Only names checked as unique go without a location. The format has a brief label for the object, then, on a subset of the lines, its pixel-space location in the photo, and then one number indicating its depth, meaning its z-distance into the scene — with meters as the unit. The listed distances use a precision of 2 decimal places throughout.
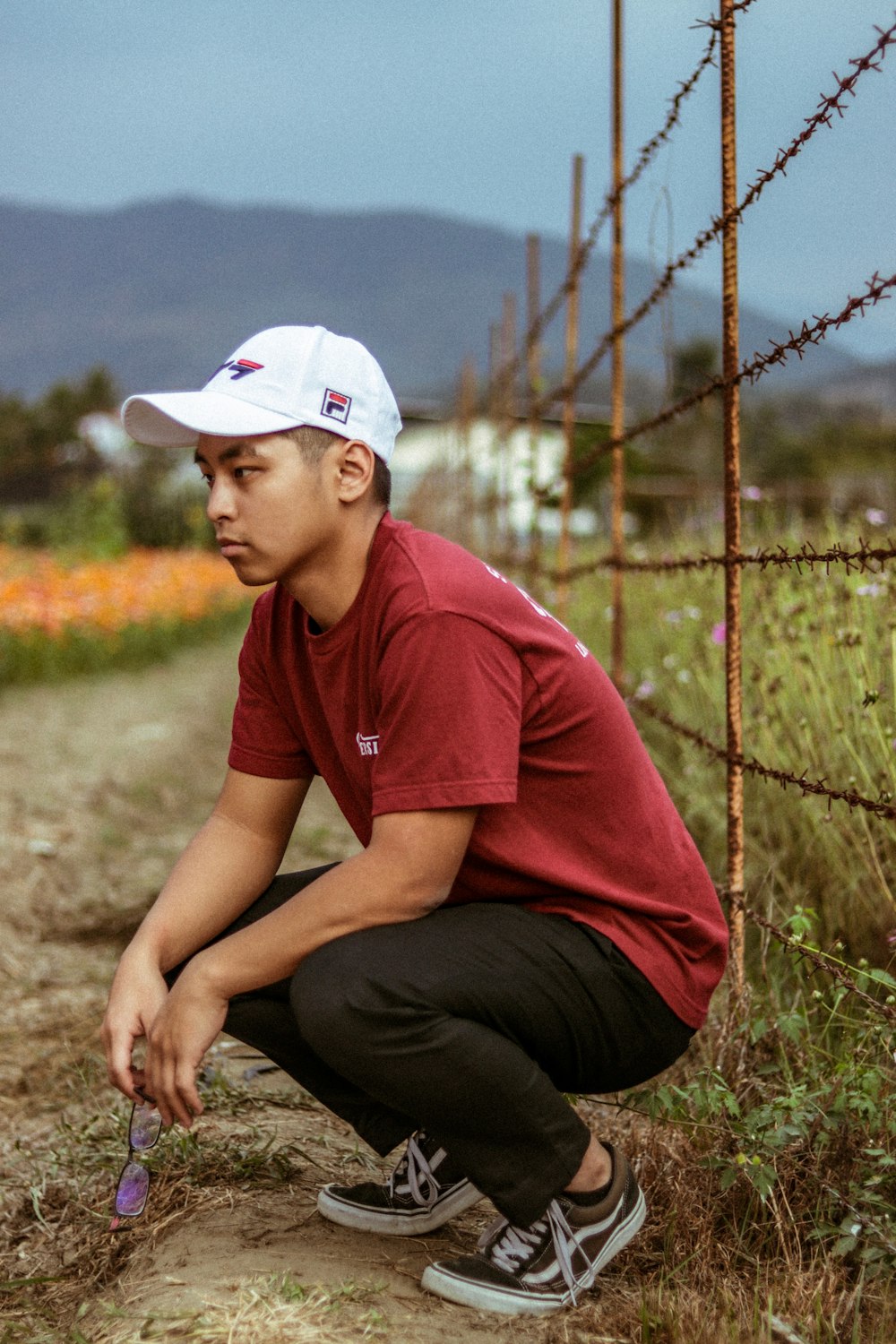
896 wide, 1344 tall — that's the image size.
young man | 1.68
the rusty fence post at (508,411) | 8.71
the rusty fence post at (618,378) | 3.70
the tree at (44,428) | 29.92
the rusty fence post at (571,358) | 4.92
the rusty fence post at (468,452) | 11.06
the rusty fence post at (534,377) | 6.34
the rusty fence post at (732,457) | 2.41
